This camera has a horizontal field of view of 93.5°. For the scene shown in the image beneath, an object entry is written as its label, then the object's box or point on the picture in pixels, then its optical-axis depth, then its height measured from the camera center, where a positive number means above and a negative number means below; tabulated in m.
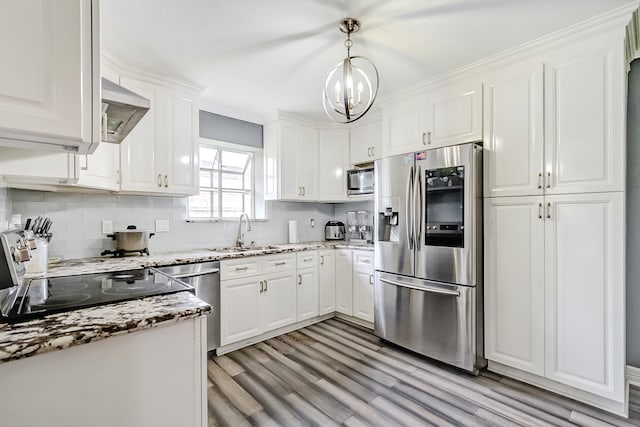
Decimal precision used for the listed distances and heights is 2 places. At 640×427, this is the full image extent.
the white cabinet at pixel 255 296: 2.72 -0.81
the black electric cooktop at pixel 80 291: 1.06 -0.34
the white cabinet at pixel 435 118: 2.48 +0.86
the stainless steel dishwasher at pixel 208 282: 2.46 -0.59
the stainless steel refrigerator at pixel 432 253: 2.33 -0.34
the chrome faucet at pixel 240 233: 3.34 -0.22
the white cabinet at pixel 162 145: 2.49 +0.60
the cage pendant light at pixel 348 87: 1.83 +0.79
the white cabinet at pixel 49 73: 0.81 +0.40
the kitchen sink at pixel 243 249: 3.07 -0.38
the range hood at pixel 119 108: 1.28 +0.47
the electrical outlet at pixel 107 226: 2.58 -0.11
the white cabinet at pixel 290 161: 3.53 +0.64
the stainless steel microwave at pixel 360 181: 3.58 +0.39
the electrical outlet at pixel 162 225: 2.89 -0.12
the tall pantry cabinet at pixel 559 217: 1.87 -0.03
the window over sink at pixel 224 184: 3.35 +0.35
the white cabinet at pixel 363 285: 3.24 -0.79
